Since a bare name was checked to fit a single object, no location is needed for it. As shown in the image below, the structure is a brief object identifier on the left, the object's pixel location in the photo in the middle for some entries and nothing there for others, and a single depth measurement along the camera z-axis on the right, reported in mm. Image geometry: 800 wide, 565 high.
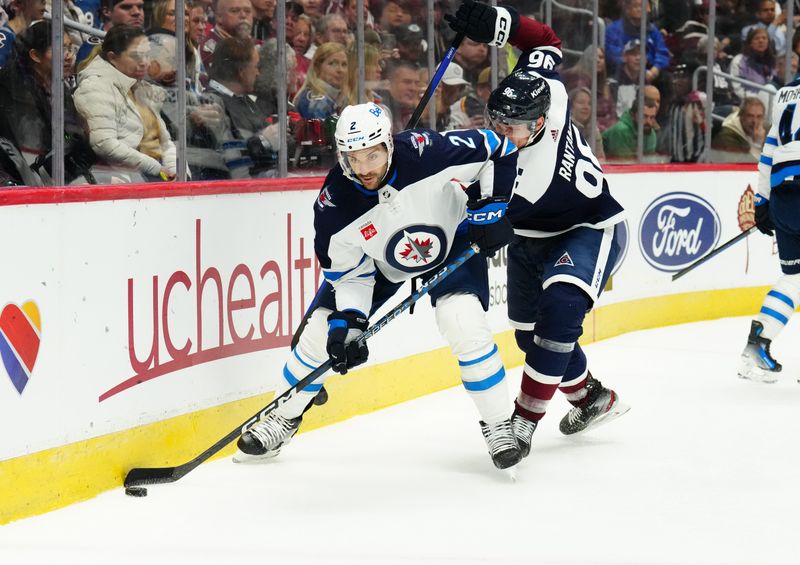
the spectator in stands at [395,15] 10391
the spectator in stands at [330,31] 9594
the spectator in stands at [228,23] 8411
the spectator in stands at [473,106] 11484
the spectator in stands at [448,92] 11203
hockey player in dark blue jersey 7309
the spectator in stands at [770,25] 15609
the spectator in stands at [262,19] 8945
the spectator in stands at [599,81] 13227
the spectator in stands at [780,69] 15828
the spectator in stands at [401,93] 10508
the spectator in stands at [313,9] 9430
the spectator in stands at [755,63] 15477
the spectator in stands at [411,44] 10609
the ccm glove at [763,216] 10398
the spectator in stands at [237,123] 8508
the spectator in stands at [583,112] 13250
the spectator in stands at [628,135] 13672
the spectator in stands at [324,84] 9539
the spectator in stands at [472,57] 11555
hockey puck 6602
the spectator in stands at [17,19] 6637
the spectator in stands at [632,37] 13836
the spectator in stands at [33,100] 6693
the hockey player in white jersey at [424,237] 6801
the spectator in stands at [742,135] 15133
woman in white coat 7305
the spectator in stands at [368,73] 9992
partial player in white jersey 9969
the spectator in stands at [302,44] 9380
